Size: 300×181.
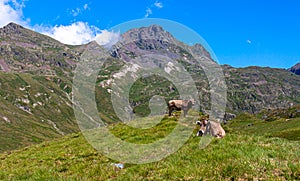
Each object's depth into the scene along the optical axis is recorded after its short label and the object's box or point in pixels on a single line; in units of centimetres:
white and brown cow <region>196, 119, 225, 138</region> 2156
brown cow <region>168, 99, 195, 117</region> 3788
